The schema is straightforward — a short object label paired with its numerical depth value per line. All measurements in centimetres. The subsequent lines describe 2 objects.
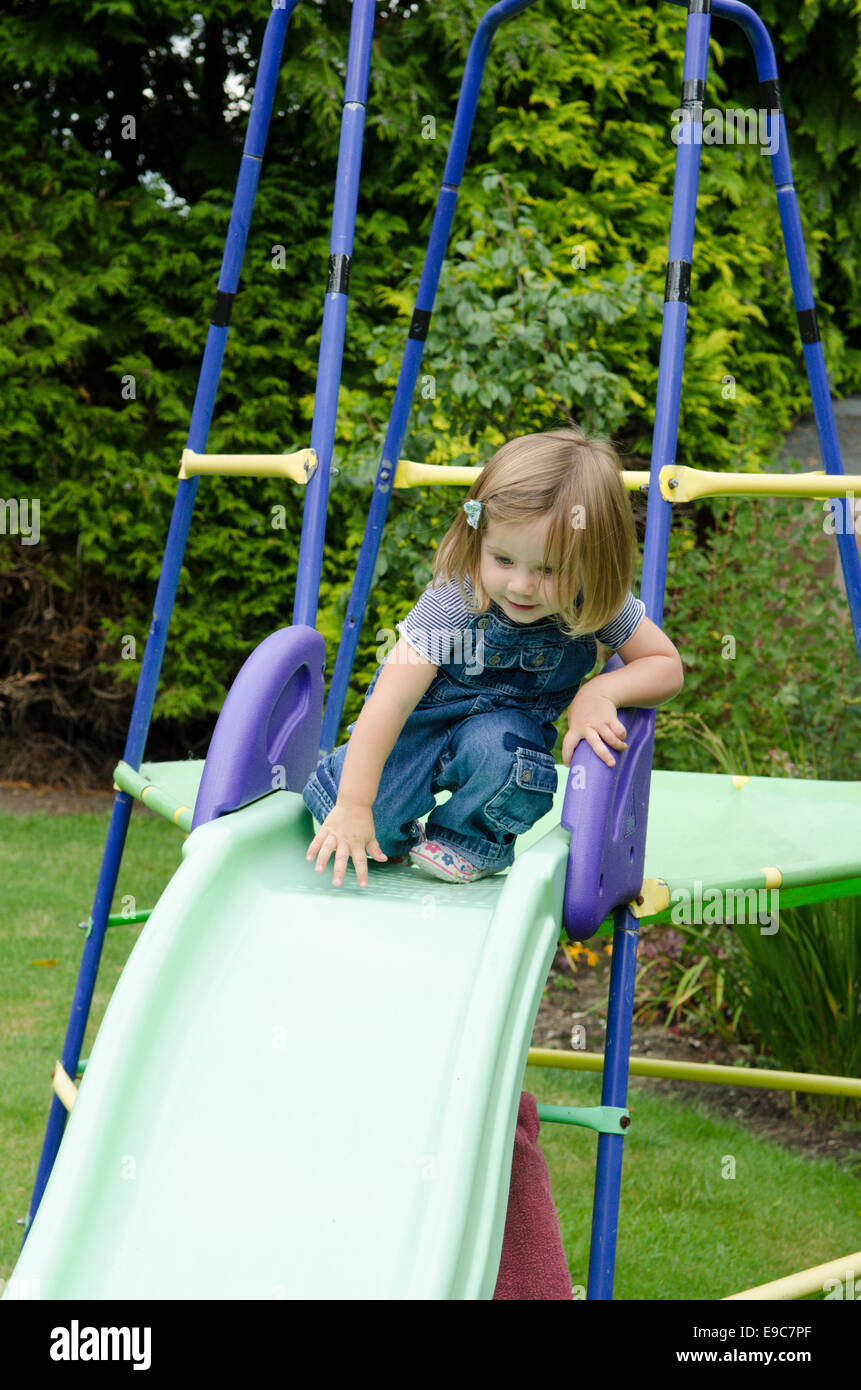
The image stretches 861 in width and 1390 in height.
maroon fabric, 175
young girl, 154
